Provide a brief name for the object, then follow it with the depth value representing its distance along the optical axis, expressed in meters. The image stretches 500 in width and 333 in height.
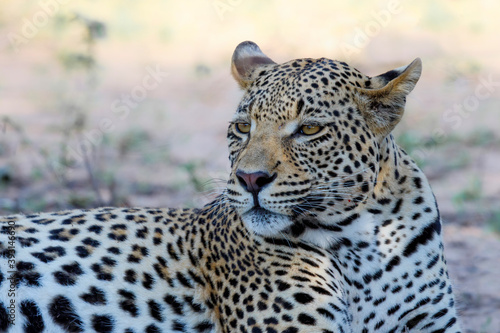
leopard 10.09
